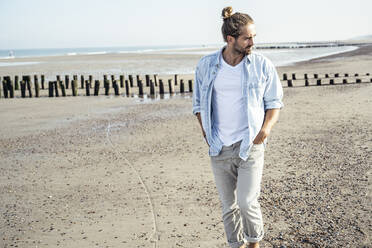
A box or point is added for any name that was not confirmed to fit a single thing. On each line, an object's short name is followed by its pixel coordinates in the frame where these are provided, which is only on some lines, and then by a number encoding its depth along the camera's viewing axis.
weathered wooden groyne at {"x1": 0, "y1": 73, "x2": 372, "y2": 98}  19.59
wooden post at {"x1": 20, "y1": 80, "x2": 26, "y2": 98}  20.23
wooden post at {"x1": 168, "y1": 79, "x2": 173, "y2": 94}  19.64
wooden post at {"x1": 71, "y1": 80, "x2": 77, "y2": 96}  19.66
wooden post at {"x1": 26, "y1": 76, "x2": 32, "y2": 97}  20.59
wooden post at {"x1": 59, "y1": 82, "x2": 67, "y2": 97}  20.08
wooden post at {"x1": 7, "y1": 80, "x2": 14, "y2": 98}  20.61
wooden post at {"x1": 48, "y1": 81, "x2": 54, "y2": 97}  19.80
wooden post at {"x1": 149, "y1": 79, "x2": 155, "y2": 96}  19.70
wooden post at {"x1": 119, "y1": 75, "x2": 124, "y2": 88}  21.25
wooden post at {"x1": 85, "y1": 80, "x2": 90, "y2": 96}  19.81
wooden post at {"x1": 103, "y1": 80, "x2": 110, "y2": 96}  20.08
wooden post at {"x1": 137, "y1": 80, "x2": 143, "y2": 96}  19.69
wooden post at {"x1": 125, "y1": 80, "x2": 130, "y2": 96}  20.19
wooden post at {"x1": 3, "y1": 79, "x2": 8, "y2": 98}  20.49
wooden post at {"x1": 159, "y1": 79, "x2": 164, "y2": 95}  19.56
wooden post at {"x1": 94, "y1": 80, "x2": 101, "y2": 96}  19.65
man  3.37
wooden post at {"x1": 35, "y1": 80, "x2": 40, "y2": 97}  20.16
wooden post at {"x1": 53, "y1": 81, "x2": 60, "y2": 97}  20.20
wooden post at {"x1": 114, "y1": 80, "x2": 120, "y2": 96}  19.78
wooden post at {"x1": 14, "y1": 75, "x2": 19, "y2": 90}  22.66
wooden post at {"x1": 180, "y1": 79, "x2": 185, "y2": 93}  19.38
